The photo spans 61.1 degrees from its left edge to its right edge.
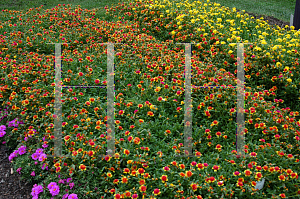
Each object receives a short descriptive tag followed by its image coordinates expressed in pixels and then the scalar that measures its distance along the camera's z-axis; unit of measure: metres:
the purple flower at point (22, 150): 3.27
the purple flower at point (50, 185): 2.81
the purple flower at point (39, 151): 3.13
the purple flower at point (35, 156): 3.11
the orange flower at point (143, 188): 2.48
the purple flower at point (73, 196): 2.70
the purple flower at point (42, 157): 2.99
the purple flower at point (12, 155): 3.30
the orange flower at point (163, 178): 2.54
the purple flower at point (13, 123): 3.50
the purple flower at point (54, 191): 2.77
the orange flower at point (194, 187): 2.47
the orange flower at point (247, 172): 2.57
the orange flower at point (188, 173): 2.55
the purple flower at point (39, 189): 2.88
